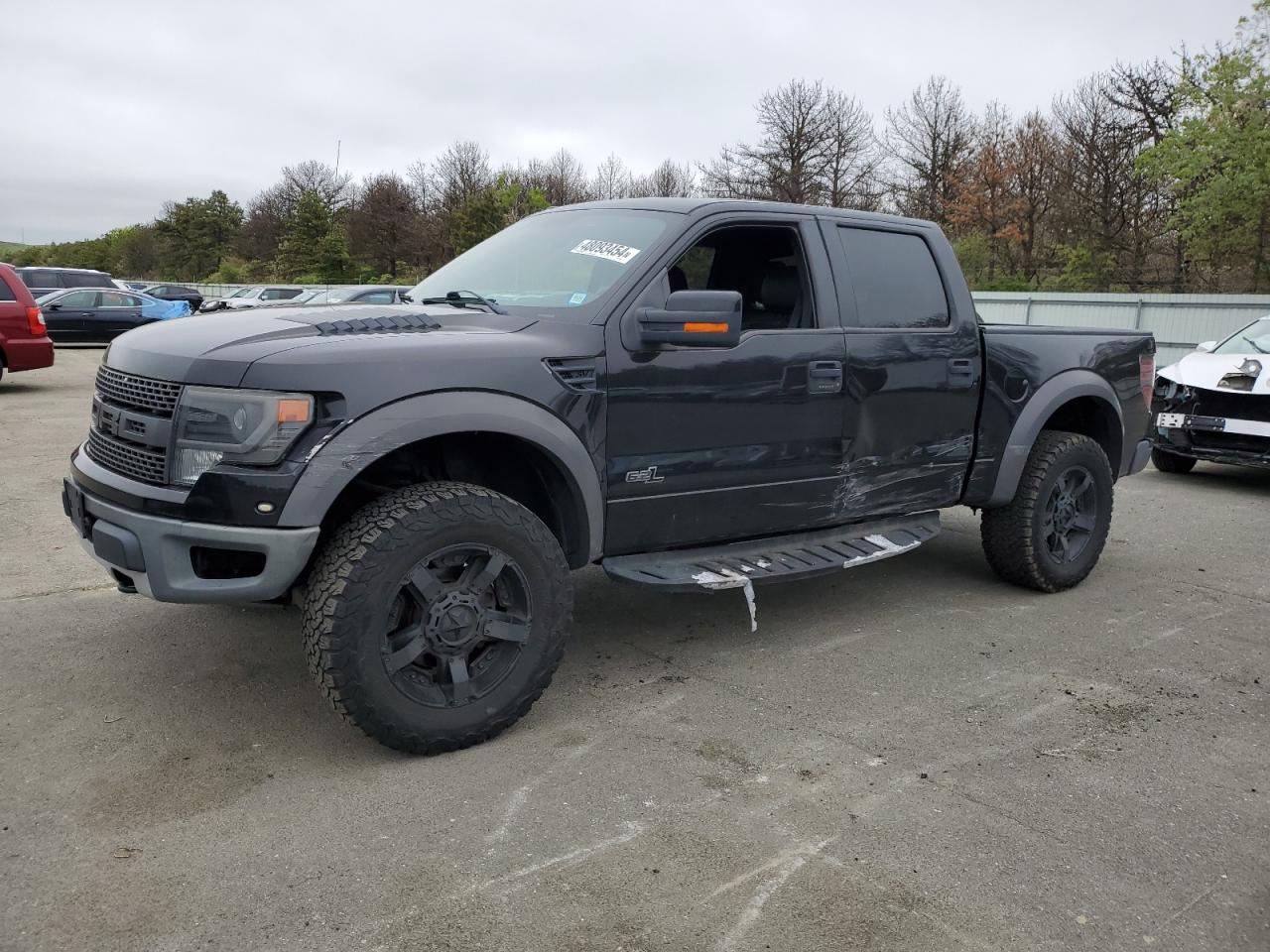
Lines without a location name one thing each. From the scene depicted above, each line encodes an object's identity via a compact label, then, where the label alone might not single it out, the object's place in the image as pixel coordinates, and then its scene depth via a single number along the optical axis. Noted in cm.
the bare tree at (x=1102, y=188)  3366
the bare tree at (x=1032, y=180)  3853
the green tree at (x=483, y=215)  4453
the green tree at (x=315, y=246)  5203
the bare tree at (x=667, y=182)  5812
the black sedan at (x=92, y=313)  2131
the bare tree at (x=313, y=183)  6619
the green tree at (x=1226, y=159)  2489
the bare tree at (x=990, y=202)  3975
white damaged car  879
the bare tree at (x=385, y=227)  5759
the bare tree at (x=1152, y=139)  3188
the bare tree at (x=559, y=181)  5878
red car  1326
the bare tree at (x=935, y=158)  4300
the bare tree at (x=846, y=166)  4428
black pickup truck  320
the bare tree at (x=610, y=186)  6328
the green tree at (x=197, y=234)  7138
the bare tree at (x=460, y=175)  6122
